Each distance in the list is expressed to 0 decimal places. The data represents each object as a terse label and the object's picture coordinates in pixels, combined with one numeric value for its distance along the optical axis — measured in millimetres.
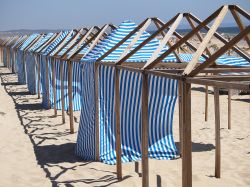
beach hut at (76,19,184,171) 6332
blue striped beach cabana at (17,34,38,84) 18594
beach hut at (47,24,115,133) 8867
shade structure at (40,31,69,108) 12164
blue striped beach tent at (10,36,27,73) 24016
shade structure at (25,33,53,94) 15159
